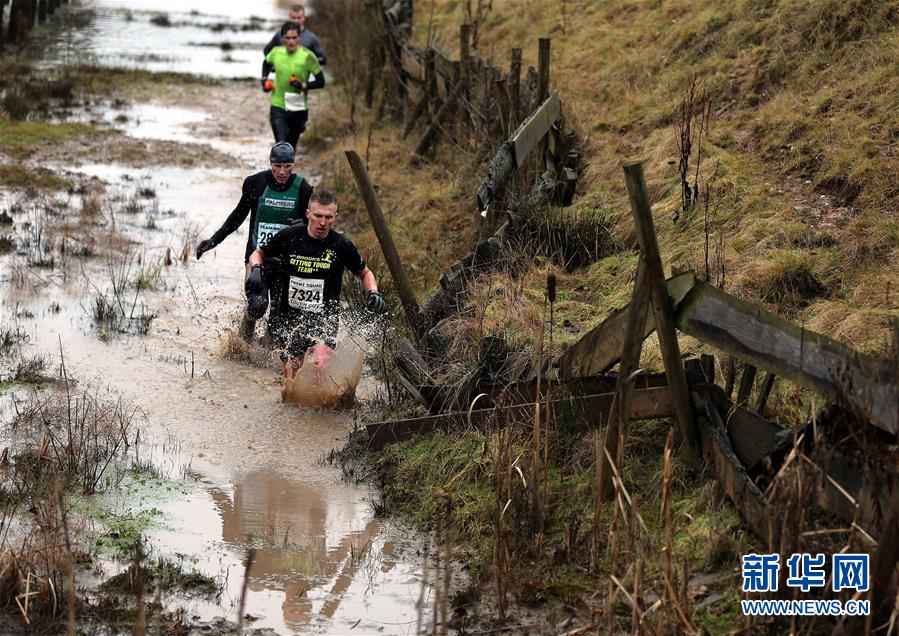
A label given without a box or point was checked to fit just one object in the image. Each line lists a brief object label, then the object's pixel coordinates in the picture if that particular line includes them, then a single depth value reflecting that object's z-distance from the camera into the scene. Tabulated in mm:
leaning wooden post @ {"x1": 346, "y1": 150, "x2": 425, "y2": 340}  15570
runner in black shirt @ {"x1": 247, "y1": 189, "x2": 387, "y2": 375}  16266
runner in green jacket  28719
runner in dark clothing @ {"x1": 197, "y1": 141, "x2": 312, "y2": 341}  18219
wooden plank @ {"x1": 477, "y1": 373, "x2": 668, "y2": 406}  12031
